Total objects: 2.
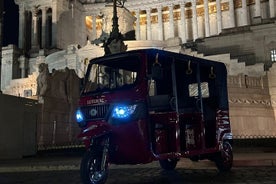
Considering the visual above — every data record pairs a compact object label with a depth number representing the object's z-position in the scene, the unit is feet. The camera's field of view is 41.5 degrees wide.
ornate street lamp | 82.44
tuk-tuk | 28.12
